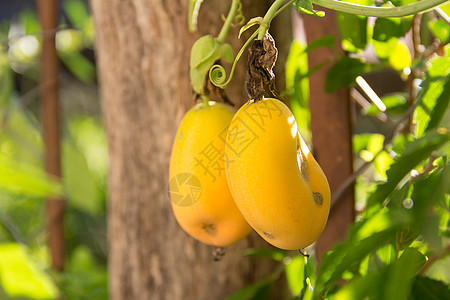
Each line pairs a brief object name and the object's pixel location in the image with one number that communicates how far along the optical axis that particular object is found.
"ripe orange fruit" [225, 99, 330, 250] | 0.41
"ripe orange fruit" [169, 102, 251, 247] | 0.45
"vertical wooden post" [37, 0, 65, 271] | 1.03
